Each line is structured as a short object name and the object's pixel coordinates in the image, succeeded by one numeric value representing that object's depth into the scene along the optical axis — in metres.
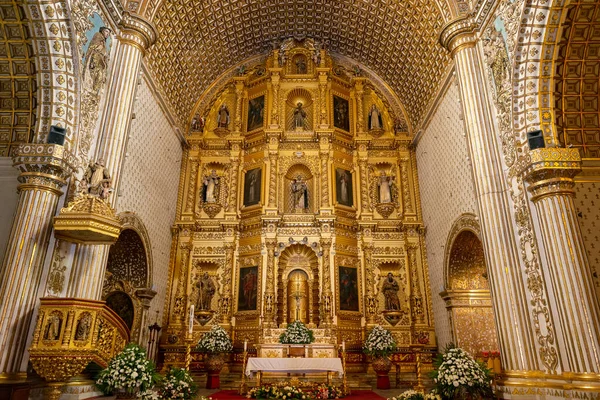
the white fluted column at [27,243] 8.18
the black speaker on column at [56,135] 9.50
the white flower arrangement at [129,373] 8.35
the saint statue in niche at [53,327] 8.13
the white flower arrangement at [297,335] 13.98
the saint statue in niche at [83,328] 8.34
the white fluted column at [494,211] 9.49
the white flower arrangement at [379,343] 14.87
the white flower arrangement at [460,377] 9.12
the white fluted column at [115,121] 9.78
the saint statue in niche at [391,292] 17.59
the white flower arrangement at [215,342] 14.22
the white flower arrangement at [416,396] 9.11
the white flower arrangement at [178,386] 8.98
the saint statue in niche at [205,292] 17.61
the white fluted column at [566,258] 8.18
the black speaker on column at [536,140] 9.58
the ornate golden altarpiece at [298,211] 17.27
